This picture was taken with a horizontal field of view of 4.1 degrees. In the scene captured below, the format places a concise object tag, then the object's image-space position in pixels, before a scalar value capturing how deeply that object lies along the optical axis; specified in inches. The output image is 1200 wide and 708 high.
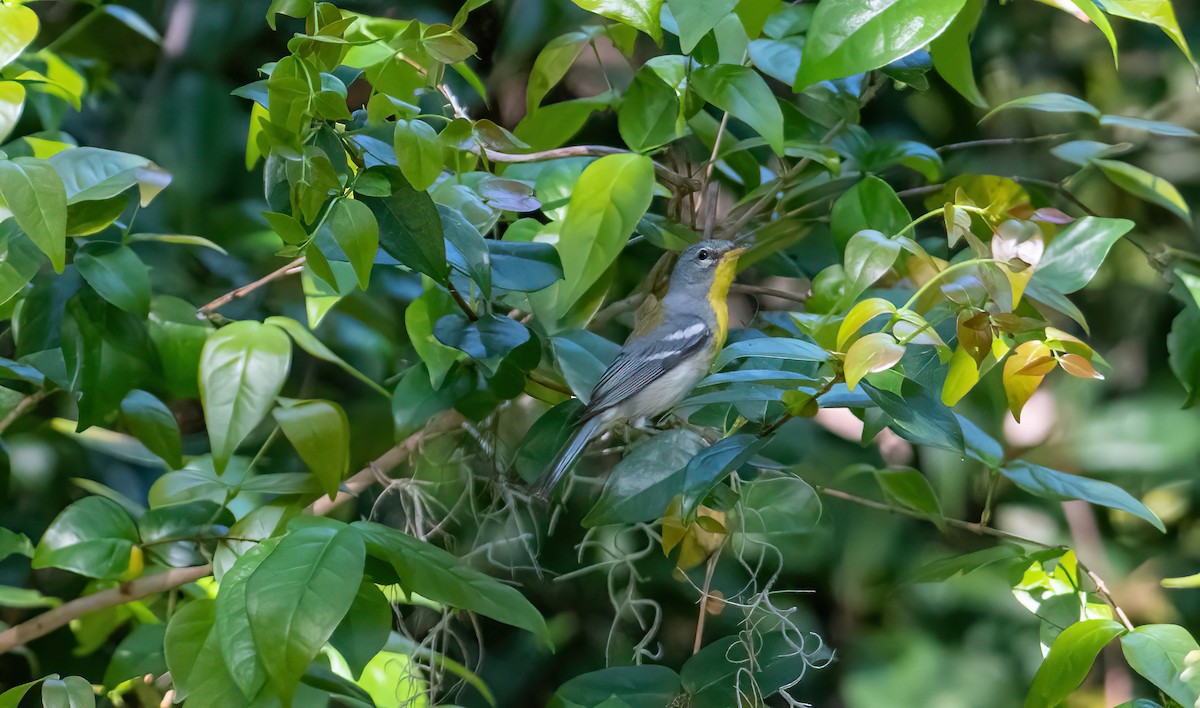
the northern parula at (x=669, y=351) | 183.2
